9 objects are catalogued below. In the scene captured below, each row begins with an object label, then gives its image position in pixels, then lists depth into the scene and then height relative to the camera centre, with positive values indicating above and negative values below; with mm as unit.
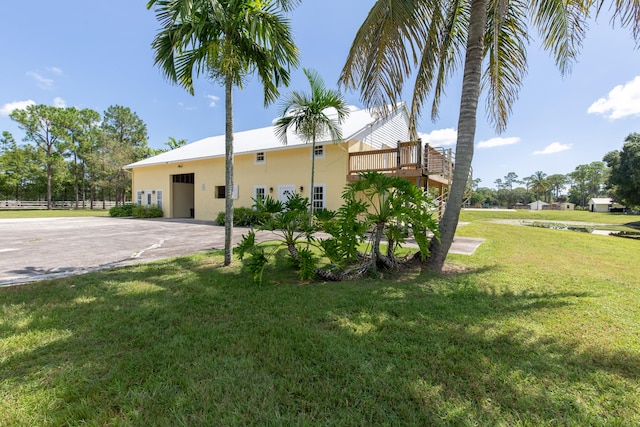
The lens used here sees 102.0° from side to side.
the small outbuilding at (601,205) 58703 +225
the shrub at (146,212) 20500 -781
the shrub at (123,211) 22000 -767
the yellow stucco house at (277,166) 12031 +2116
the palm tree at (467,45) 4938 +3347
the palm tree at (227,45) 5219 +3492
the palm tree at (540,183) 80000 +7004
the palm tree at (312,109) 8055 +3110
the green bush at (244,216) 14562 -769
